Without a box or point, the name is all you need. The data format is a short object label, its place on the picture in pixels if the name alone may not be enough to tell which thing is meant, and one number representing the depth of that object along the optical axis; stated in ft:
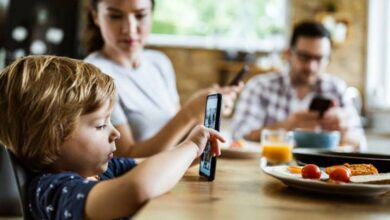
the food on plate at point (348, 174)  3.04
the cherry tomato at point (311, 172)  3.16
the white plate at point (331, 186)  2.84
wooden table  2.44
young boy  2.64
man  9.60
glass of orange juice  5.39
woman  5.16
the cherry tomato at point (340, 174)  3.03
